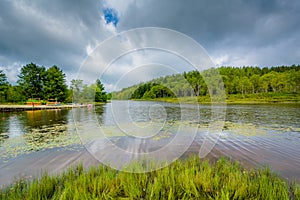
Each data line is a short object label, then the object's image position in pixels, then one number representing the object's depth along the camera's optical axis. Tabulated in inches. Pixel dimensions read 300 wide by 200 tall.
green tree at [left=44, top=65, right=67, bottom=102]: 1663.4
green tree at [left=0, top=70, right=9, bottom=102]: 1551.8
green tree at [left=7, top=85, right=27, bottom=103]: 1732.3
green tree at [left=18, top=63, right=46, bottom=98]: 1715.1
